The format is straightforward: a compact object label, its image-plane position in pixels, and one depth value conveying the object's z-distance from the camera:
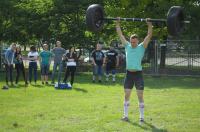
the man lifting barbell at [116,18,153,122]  10.67
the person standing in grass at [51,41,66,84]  20.47
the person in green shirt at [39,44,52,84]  21.04
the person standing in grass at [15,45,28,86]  20.59
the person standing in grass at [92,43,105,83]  22.33
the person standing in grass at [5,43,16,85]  19.66
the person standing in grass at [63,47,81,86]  19.86
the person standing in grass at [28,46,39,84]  21.11
